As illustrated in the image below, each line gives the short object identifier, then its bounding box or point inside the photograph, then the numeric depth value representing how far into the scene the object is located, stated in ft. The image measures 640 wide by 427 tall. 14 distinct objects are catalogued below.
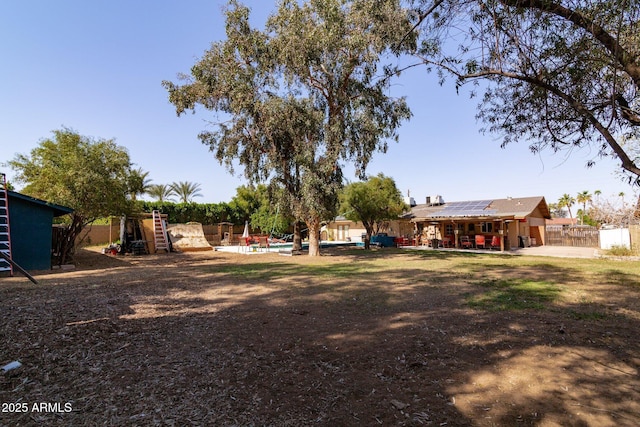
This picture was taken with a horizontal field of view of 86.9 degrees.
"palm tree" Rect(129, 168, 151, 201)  53.47
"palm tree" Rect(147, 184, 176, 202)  135.23
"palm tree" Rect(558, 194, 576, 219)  189.37
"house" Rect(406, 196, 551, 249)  88.71
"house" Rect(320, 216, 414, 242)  119.34
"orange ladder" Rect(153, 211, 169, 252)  74.14
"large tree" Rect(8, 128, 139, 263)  43.93
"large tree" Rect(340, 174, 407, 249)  90.17
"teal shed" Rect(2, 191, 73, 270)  38.81
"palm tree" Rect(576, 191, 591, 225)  173.41
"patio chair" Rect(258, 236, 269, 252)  77.52
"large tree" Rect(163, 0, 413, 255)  54.44
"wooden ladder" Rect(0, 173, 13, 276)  35.85
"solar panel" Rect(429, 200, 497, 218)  92.58
